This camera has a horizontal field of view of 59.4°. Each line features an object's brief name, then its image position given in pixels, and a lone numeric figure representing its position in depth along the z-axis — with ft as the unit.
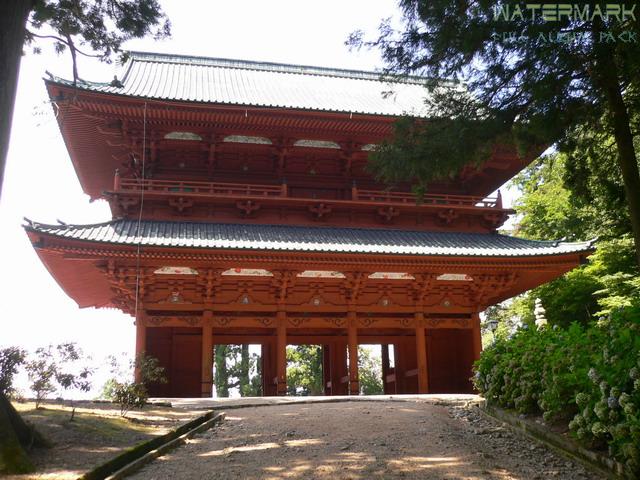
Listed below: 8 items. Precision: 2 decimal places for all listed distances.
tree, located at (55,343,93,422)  26.37
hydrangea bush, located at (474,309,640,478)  17.99
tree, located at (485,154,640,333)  32.14
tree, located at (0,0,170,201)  30.55
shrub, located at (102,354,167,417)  34.14
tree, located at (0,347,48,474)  17.84
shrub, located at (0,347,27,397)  24.04
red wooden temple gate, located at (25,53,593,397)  49.47
